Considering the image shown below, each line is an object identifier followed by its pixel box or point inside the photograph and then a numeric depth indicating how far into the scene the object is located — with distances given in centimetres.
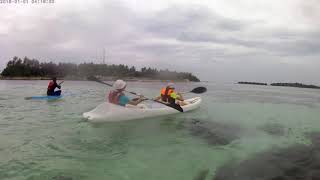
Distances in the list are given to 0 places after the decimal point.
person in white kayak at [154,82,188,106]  1336
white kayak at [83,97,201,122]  987
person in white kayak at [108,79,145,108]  996
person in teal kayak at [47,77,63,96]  1718
